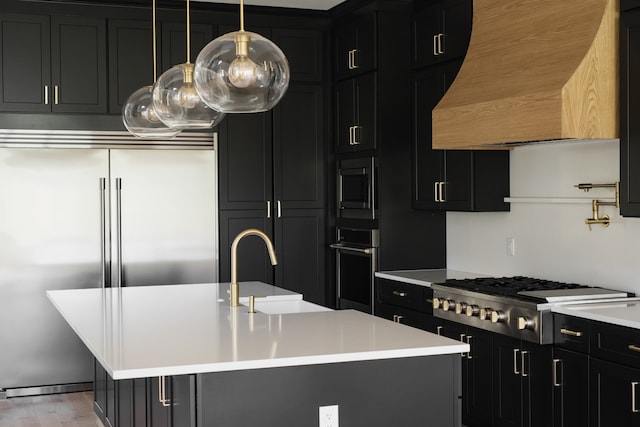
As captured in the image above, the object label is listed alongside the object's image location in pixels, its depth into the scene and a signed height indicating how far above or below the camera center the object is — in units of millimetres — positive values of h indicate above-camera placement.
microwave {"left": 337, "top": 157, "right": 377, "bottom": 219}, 5992 +78
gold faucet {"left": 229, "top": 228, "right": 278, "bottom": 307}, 3881 -284
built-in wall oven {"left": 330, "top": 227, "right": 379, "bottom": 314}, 6012 -470
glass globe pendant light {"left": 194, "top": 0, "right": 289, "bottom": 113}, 2598 +380
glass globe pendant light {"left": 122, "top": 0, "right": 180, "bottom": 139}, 3893 +377
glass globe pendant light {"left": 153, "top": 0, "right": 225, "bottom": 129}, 3438 +386
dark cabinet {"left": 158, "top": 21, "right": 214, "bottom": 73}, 6145 +1114
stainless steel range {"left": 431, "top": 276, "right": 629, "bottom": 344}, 4191 -527
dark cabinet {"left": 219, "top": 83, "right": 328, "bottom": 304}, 6383 +96
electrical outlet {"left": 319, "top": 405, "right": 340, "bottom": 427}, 2928 -713
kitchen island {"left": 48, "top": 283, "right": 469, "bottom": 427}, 2783 -544
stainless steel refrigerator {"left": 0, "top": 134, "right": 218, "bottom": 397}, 5918 -227
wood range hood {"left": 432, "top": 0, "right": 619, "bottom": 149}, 3980 +579
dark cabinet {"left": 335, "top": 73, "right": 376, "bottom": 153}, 6023 +599
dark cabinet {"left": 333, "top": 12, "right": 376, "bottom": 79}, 6020 +1086
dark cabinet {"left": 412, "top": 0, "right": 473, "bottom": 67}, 5281 +1038
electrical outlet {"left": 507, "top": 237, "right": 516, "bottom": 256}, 5417 -295
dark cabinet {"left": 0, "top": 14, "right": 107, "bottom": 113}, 5852 +922
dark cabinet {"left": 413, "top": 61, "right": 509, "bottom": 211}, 5297 +180
